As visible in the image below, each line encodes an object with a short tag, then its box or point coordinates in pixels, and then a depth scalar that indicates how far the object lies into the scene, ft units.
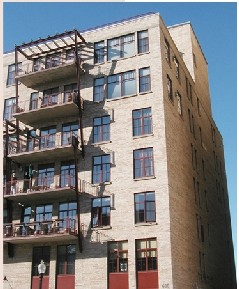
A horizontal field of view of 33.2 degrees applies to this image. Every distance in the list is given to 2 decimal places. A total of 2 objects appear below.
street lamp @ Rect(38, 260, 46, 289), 76.64
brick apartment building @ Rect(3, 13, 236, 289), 93.76
